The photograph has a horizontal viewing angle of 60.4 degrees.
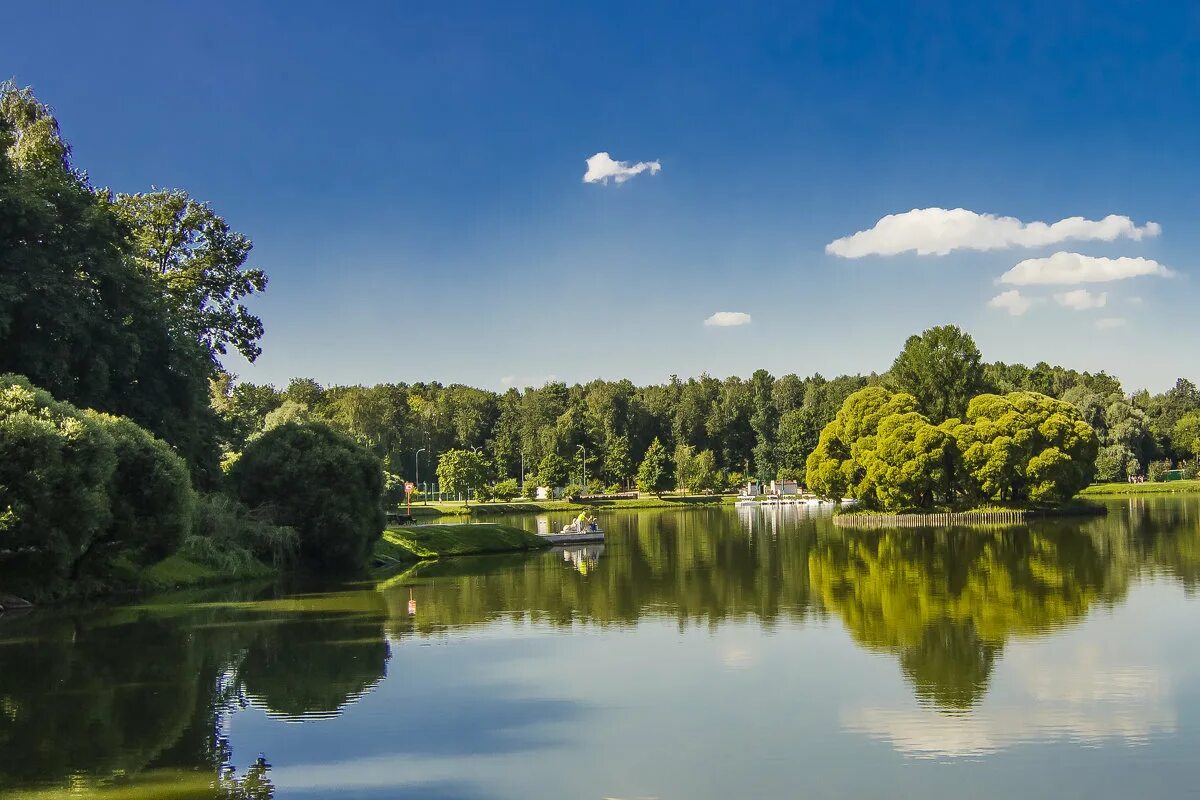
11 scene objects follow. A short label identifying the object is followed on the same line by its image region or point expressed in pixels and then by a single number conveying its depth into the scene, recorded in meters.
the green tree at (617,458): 134.50
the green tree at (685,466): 131.11
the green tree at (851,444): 73.19
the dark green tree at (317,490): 38.59
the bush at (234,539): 35.34
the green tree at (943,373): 86.62
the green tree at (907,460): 67.00
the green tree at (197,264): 46.31
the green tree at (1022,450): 68.69
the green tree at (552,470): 128.88
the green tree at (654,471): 128.75
